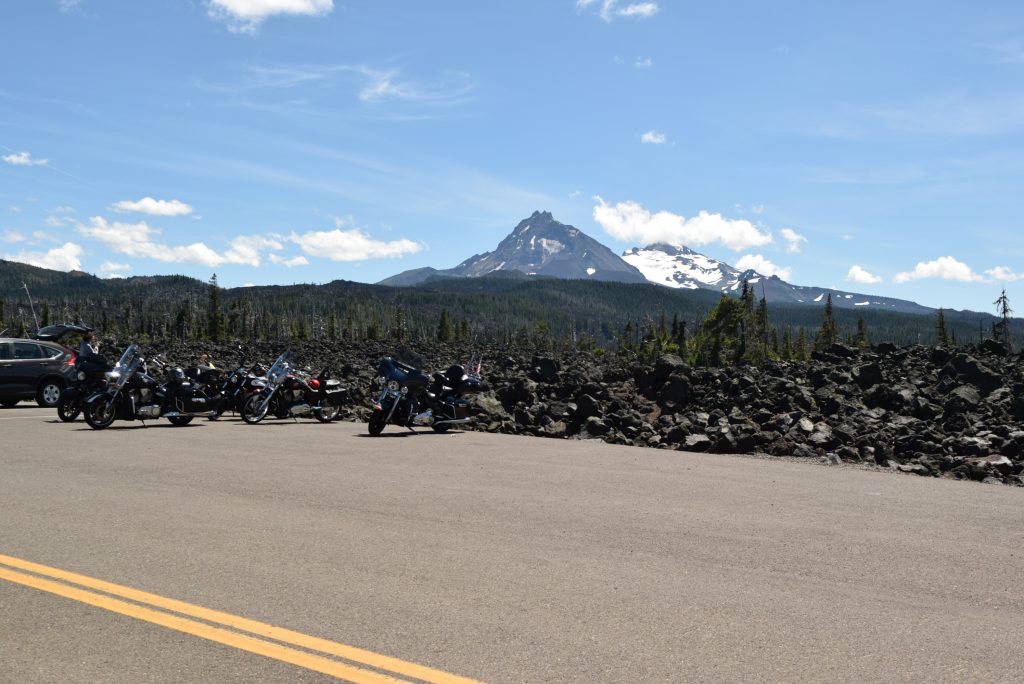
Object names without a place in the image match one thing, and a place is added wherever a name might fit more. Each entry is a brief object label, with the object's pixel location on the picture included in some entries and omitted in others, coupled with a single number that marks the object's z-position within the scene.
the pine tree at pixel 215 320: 131.75
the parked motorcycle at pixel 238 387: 19.20
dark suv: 21.98
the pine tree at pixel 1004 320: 71.28
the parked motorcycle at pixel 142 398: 16.53
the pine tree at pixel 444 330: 158.46
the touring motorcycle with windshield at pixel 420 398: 17.03
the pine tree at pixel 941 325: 89.96
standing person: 18.37
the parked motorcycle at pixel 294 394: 18.95
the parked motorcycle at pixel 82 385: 17.56
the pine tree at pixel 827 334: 105.94
